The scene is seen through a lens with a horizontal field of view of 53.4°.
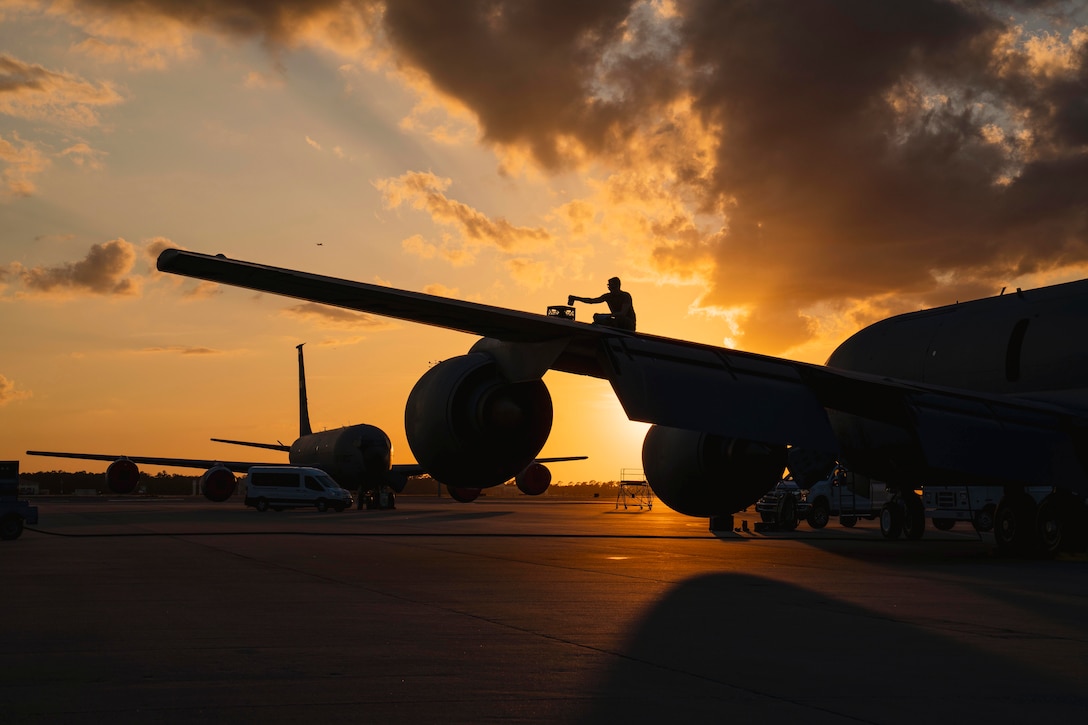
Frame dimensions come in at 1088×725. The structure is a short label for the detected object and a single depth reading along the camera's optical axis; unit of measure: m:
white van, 48.06
